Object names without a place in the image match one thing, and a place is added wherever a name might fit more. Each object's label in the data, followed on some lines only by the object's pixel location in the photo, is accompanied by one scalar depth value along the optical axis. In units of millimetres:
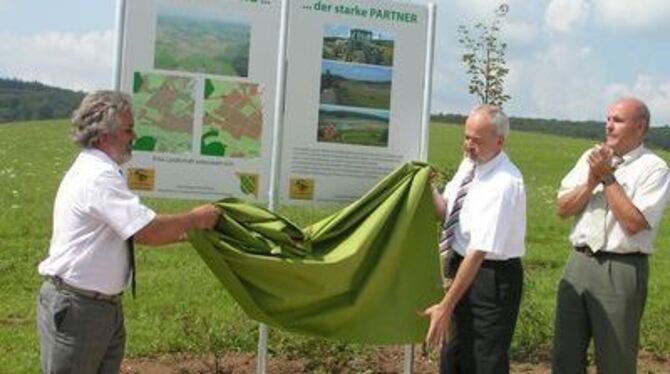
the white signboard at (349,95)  6766
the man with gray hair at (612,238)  6035
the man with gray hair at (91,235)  5078
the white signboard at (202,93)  6426
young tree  8664
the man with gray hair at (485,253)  5785
